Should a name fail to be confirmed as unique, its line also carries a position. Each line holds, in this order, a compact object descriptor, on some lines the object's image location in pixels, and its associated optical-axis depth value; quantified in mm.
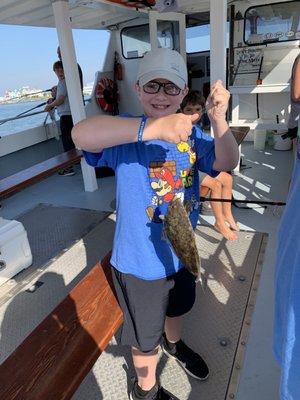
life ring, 6758
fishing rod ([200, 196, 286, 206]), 2617
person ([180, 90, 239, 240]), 3221
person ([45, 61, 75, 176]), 5488
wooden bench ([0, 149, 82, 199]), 3277
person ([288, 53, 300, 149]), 1227
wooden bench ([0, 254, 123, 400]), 1371
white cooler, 2896
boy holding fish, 1216
